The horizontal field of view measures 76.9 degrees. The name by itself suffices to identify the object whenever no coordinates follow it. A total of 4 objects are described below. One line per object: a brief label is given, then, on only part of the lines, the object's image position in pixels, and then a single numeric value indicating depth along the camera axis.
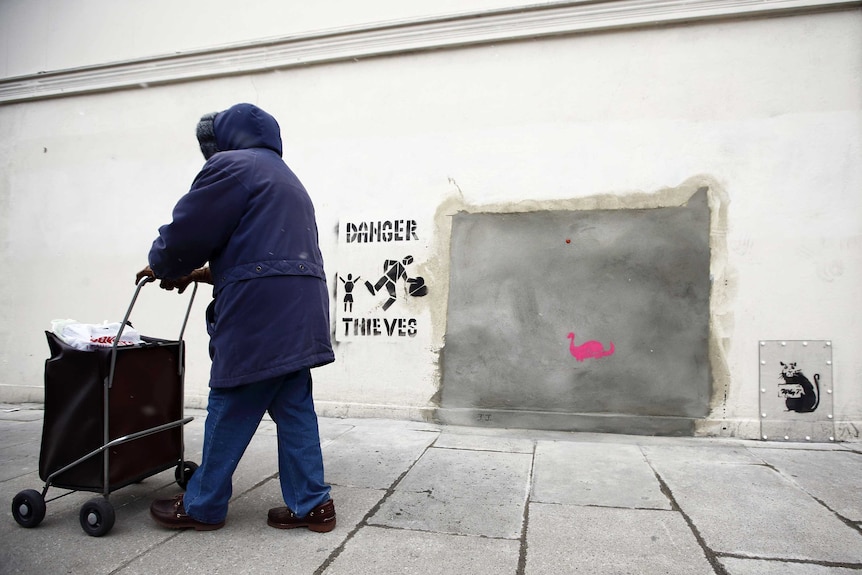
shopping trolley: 2.56
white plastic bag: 2.67
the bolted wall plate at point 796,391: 4.21
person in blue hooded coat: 2.43
